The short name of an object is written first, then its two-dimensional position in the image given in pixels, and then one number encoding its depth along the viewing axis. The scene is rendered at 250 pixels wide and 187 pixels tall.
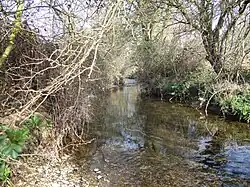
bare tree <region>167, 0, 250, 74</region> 7.27
